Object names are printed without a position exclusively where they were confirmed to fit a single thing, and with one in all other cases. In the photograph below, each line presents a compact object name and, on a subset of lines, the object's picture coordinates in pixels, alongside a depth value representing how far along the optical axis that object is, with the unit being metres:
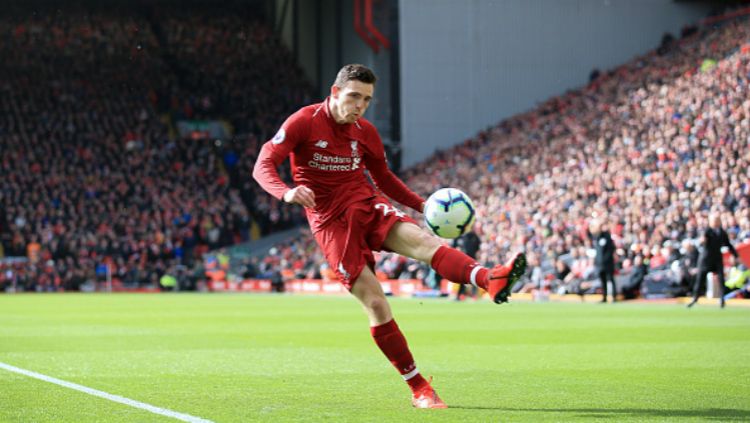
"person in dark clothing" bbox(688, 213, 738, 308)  21.05
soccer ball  7.35
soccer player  7.18
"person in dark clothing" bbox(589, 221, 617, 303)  23.72
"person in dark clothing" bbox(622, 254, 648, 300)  25.55
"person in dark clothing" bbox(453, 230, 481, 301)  26.69
